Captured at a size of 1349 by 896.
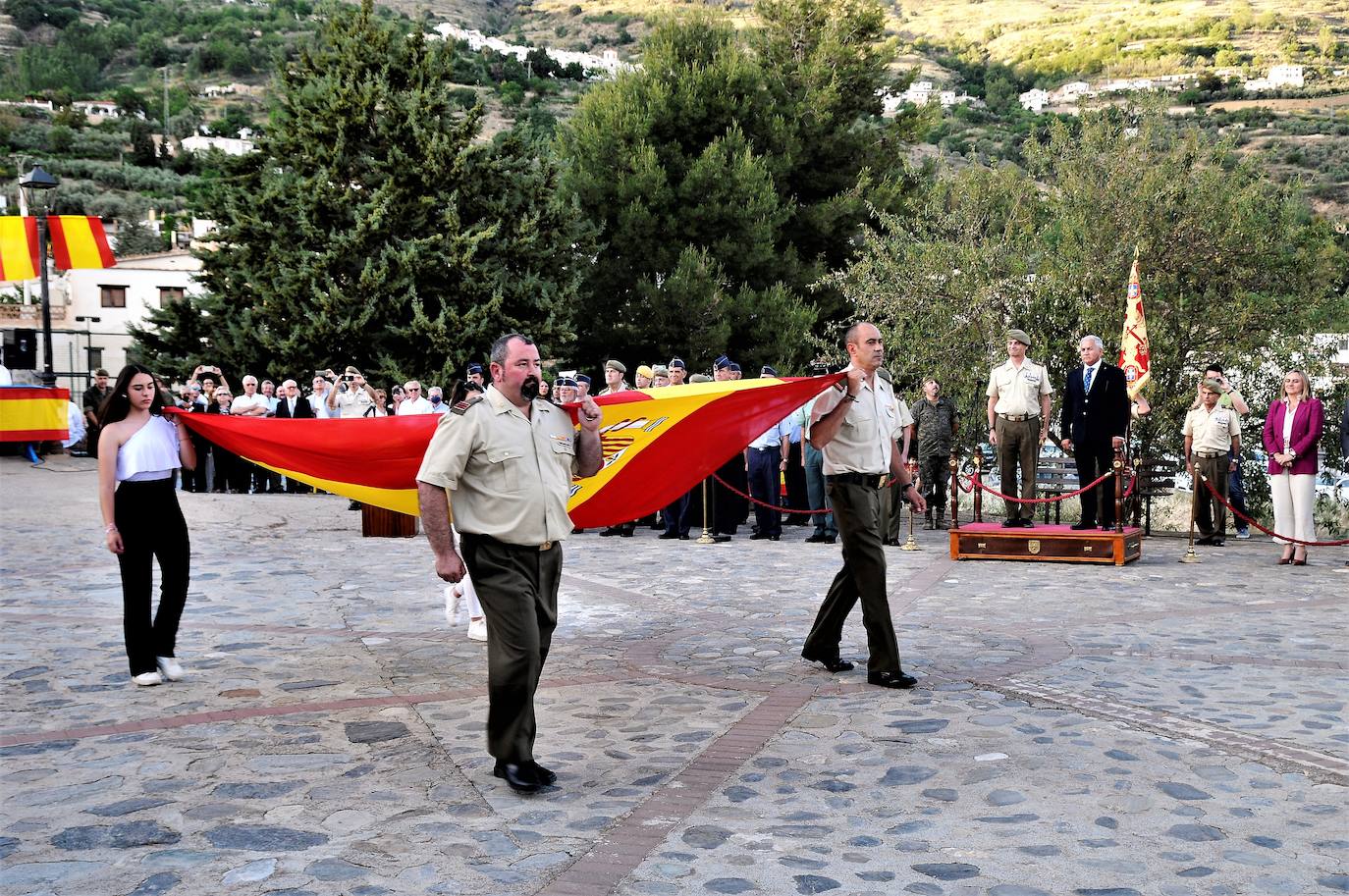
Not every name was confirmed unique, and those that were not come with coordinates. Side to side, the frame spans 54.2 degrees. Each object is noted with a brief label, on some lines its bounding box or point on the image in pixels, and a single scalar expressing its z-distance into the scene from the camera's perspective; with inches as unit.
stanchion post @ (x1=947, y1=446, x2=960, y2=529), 573.9
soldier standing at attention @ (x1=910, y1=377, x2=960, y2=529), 679.1
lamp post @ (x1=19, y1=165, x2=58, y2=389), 967.6
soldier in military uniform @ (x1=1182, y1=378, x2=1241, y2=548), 615.5
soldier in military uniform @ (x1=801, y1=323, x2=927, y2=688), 307.7
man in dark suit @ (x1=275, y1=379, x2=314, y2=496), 837.6
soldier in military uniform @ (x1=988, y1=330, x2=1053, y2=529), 591.8
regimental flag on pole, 647.8
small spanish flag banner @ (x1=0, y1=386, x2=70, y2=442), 1023.0
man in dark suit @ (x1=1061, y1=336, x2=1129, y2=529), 568.1
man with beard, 228.8
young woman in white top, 305.3
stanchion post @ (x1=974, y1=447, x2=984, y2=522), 606.8
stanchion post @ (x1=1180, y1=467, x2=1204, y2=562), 558.0
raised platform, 537.3
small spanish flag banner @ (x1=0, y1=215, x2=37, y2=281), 1083.9
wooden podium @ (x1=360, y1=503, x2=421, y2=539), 620.7
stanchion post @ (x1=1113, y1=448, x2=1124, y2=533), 541.6
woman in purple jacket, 535.8
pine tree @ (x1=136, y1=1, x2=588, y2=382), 1019.3
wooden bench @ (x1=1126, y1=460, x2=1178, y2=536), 685.3
